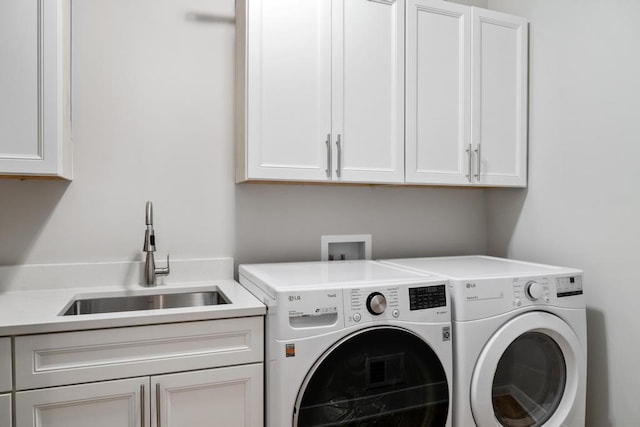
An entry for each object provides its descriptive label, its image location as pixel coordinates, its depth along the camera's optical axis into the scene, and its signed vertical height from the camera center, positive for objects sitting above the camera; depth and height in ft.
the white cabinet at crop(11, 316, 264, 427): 4.21 -1.75
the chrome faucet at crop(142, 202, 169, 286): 5.75 -0.67
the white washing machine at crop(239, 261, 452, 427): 4.57 -1.57
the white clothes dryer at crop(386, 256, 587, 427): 5.23 -1.74
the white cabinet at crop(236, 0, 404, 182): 5.74 +1.61
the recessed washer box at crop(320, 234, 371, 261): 7.20 -0.68
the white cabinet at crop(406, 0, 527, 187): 6.51 +1.74
